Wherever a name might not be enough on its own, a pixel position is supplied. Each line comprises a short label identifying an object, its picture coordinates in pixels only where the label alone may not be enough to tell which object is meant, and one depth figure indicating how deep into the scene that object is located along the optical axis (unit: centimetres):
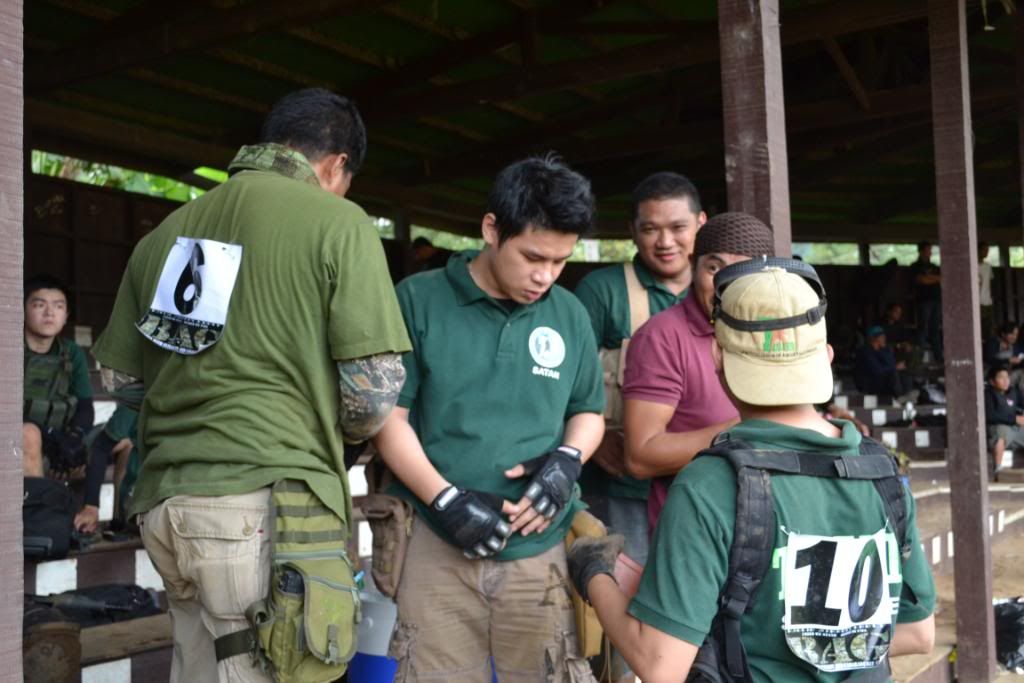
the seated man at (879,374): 1241
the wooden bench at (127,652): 350
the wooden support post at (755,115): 277
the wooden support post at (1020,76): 610
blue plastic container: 273
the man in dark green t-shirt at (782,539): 164
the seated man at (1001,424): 1021
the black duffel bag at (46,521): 414
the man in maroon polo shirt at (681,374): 257
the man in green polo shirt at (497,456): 238
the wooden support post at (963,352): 418
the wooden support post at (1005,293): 1659
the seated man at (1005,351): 1323
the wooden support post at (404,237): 1169
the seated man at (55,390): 492
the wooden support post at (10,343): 141
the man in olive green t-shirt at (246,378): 209
